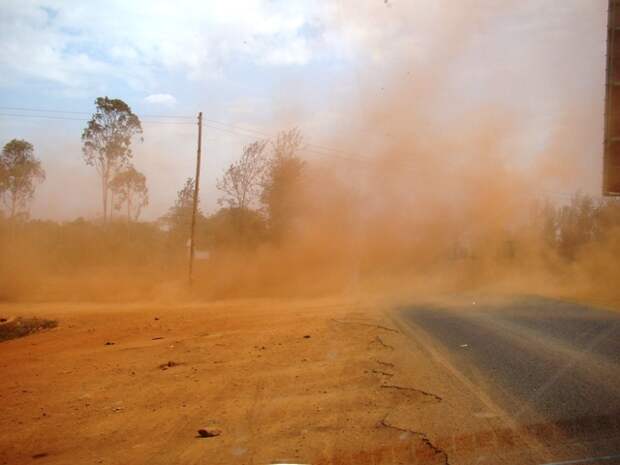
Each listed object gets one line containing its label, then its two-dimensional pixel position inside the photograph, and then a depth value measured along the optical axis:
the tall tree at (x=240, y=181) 42.25
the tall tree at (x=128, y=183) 46.75
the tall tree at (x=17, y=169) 46.84
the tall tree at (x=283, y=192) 39.47
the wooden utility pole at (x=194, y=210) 30.59
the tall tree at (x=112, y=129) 44.19
